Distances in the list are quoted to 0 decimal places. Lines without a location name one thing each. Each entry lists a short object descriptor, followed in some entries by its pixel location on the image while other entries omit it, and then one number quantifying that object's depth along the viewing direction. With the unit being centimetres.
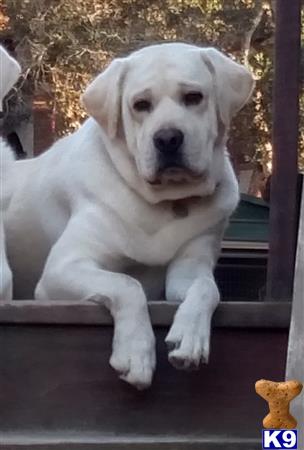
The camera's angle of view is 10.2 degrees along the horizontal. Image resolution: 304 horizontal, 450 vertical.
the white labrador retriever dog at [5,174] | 492
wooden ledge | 435
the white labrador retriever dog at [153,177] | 513
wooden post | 453
